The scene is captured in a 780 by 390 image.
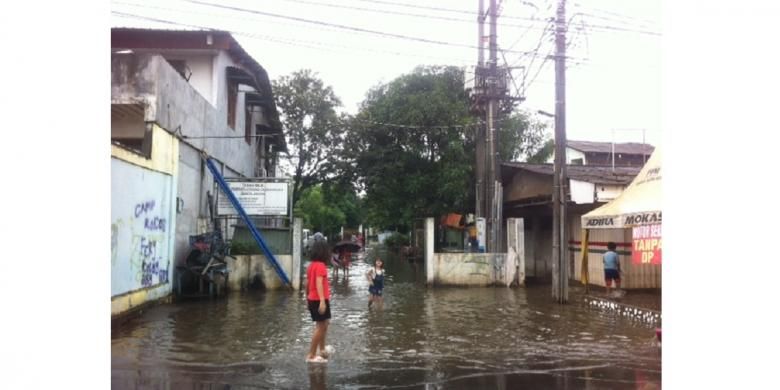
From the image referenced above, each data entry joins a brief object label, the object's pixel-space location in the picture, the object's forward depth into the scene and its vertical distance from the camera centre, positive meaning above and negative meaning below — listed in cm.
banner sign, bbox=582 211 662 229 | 991 -12
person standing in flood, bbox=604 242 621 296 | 1433 -125
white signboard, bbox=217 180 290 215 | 1609 +50
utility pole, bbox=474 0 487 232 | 1919 +177
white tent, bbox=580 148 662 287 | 1000 +10
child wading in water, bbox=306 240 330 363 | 719 -101
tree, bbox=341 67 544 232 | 2330 +286
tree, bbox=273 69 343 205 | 2927 +481
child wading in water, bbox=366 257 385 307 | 1306 -148
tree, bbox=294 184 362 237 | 4309 +23
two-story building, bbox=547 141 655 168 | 2959 +343
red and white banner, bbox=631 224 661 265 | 967 -52
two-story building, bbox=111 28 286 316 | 1103 +195
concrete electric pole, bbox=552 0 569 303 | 1315 +77
